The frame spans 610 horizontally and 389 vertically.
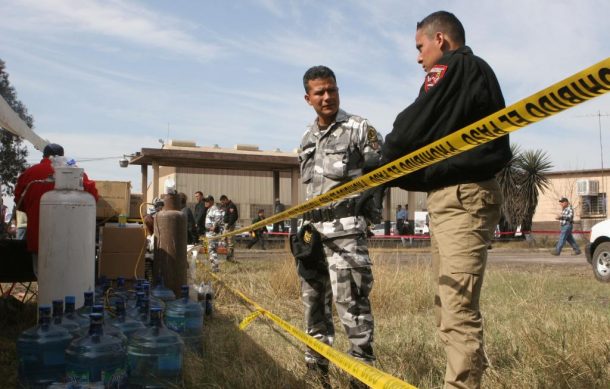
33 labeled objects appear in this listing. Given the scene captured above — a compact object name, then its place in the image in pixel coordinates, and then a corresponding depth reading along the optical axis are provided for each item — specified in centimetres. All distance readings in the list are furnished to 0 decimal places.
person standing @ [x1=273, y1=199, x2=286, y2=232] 2330
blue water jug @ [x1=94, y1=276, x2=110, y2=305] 454
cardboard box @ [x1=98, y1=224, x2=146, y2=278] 579
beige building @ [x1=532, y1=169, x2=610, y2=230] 3834
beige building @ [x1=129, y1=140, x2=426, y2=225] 2164
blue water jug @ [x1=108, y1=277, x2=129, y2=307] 454
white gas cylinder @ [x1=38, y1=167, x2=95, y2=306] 424
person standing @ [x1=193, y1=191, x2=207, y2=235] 1492
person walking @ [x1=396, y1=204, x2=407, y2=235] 2656
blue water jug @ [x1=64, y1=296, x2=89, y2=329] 353
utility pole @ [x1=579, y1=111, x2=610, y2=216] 3875
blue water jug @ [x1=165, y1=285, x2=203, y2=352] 450
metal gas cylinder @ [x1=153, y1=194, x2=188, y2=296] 596
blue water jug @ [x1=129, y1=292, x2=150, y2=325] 388
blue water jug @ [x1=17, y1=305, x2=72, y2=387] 342
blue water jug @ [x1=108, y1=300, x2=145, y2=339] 376
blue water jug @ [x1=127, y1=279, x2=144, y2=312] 418
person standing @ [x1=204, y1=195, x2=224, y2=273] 1550
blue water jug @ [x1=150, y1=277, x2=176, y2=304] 531
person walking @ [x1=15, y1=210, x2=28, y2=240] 1128
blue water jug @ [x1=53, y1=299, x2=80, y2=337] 350
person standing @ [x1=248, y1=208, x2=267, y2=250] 2109
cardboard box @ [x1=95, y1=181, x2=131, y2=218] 686
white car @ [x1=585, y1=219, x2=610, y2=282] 1038
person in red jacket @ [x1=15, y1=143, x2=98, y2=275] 550
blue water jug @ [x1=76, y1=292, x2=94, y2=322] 379
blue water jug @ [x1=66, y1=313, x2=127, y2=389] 299
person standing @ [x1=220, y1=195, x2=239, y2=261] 1577
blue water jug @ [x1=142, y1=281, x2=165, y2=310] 417
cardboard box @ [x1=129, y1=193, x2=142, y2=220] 779
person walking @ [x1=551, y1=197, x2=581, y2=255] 1814
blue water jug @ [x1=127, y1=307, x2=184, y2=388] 347
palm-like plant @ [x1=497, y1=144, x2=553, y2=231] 2991
